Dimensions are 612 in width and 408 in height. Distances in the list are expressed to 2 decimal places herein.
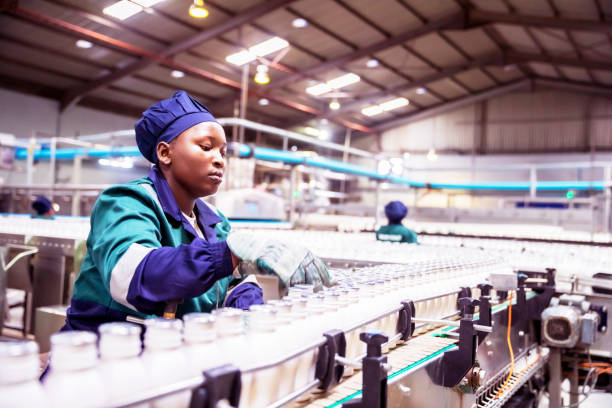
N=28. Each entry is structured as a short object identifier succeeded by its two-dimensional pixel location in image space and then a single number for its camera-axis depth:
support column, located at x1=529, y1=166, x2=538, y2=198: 8.44
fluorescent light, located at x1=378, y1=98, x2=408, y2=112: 14.56
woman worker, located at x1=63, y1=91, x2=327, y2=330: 0.91
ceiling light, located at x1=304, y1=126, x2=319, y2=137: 15.90
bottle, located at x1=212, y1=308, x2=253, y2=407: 0.70
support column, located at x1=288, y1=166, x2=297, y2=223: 6.24
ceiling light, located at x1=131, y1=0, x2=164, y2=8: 7.81
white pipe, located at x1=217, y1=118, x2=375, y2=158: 4.92
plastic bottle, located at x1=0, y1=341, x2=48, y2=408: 0.50
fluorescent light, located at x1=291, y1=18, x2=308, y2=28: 9.46
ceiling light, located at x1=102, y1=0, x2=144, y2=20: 7.92
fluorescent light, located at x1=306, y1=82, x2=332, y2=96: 12.67
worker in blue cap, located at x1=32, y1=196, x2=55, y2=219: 5.08
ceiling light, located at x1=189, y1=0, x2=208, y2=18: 5.13
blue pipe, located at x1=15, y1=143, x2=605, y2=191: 6.03
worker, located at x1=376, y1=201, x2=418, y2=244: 4.04
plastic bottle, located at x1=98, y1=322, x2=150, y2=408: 0.56
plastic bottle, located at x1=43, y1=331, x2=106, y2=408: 0.53
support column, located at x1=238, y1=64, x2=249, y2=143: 6.39
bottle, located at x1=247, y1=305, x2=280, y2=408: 0.74
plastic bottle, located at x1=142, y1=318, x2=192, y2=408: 0.60
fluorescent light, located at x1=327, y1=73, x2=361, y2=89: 12.44
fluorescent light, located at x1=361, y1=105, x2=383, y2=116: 14.64
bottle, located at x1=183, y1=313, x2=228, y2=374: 0.66
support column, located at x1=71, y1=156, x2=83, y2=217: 6.12
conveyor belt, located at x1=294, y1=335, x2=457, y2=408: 0.92
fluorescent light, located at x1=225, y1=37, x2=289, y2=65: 10.18
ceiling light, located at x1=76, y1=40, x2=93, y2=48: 9.25
